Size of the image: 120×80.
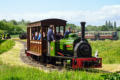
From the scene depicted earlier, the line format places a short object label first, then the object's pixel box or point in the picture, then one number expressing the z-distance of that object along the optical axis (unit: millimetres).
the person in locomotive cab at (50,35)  11919
